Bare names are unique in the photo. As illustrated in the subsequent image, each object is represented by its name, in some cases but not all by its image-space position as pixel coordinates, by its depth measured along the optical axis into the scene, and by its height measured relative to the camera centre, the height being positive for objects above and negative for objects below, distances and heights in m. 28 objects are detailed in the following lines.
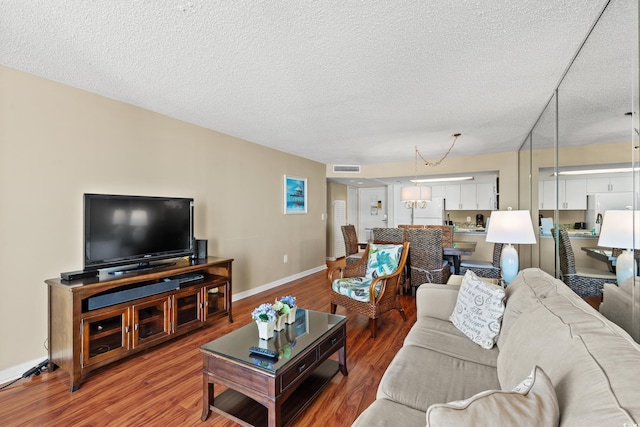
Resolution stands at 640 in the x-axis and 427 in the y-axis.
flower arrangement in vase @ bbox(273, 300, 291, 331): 1.94 -0.68
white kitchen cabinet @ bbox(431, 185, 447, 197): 7.13 +0.57
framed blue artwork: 4.96 +0.33
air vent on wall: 6.00 +0.95
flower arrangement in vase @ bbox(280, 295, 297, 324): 2.02 -0.66
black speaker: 3.19 -0.39
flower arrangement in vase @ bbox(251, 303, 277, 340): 1.82 -0.68
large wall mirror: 1.38 +0.48
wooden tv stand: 2.02 -0.84
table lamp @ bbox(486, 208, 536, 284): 2.52 -0.17
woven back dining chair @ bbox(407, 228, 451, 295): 3.77 -0.59
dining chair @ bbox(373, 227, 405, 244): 4.01 -0.31
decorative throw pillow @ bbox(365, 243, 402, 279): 3.35 -0.55
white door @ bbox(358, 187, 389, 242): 8.45 +0.14
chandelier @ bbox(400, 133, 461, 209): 4.52 +0.31
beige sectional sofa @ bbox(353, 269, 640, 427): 0.73 -0.51
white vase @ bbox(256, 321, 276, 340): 1.82 -0.74
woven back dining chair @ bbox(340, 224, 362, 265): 4.57 -0.44
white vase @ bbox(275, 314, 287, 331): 1.93 -0.74
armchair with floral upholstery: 2.85 -0.77
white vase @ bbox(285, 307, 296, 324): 2.04 -0.73
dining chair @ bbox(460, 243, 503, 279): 3.95 -0.75
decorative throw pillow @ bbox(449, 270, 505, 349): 1.72 -0.62
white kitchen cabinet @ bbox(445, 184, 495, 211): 6.65 +0.41
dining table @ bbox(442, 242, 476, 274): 3.97 -0.54
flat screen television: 2.33 -0.15
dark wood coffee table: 1.50 -0.88
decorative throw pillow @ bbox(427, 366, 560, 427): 0.73 -0.51
